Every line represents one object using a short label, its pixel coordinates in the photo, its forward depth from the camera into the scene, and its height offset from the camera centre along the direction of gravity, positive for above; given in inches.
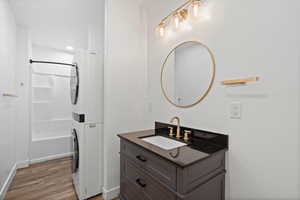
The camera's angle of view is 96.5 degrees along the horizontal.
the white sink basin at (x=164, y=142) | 49.6 -17.1
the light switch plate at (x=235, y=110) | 41.4 -3.4
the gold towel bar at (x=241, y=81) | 36.3 +5.4
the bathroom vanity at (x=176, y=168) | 33.7 -20.5
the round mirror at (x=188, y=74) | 51.0 +10.9
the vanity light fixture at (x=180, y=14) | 48.7 +35.9
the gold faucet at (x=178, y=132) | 56.2 -14.1
